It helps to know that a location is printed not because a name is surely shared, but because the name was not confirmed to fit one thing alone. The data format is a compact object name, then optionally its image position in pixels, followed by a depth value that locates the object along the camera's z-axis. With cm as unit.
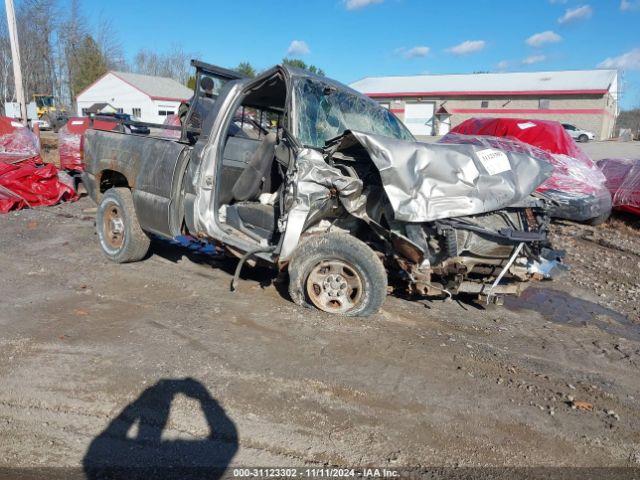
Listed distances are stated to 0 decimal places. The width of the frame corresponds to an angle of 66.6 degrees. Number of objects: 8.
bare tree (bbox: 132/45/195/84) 7056
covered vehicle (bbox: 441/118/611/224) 845
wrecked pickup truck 406
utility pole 1655
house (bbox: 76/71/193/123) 4881
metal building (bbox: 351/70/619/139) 3769
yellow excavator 3631
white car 3375
